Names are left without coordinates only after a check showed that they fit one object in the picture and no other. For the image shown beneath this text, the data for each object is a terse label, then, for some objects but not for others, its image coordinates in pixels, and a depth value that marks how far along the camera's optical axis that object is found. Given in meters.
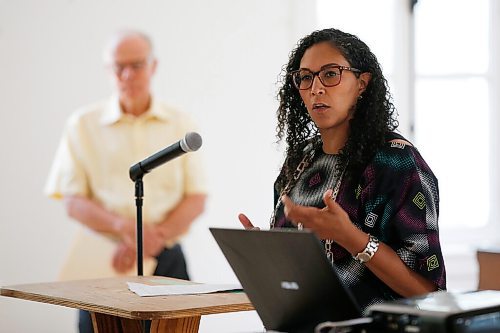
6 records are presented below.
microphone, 5.31
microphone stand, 5.80
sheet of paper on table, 4.85
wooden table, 4.30
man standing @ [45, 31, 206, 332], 8.58
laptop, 3.15
